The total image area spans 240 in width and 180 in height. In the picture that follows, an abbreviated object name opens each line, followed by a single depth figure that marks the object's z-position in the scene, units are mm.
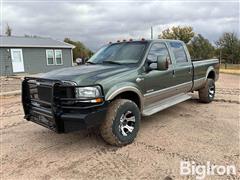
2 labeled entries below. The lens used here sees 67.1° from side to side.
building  15039
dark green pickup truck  2792
